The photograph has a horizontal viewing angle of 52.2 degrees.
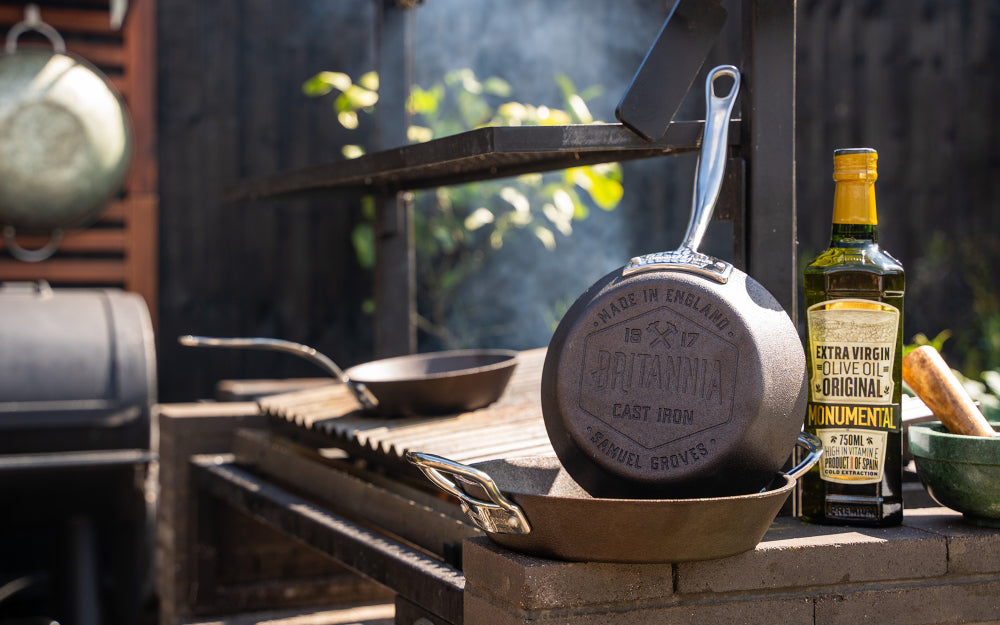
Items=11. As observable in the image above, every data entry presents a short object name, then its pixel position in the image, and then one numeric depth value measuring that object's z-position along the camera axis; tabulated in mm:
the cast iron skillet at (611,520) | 1062
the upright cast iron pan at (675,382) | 1151
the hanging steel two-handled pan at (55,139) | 3883
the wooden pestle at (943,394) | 1329
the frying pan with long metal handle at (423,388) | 1972
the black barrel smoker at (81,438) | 3117
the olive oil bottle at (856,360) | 1320
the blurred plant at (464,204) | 4492
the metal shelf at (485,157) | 1438
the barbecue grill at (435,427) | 1445
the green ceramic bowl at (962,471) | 1270
